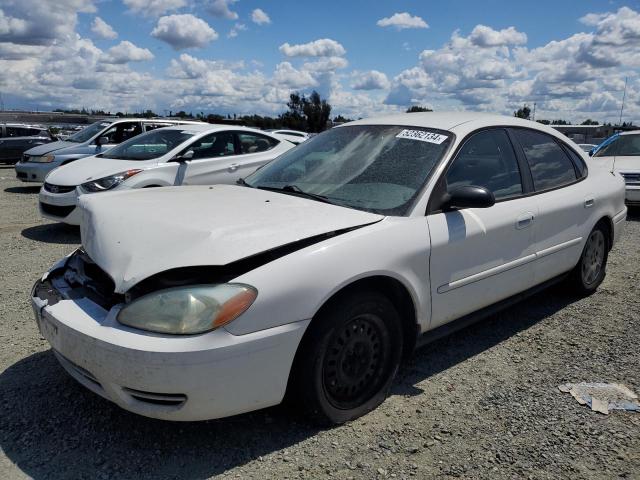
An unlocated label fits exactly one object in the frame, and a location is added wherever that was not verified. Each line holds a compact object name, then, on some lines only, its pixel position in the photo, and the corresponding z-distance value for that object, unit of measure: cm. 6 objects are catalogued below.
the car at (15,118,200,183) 1122
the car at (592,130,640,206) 905
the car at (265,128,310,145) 2082
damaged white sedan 229
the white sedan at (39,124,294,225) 704
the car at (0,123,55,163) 1789
